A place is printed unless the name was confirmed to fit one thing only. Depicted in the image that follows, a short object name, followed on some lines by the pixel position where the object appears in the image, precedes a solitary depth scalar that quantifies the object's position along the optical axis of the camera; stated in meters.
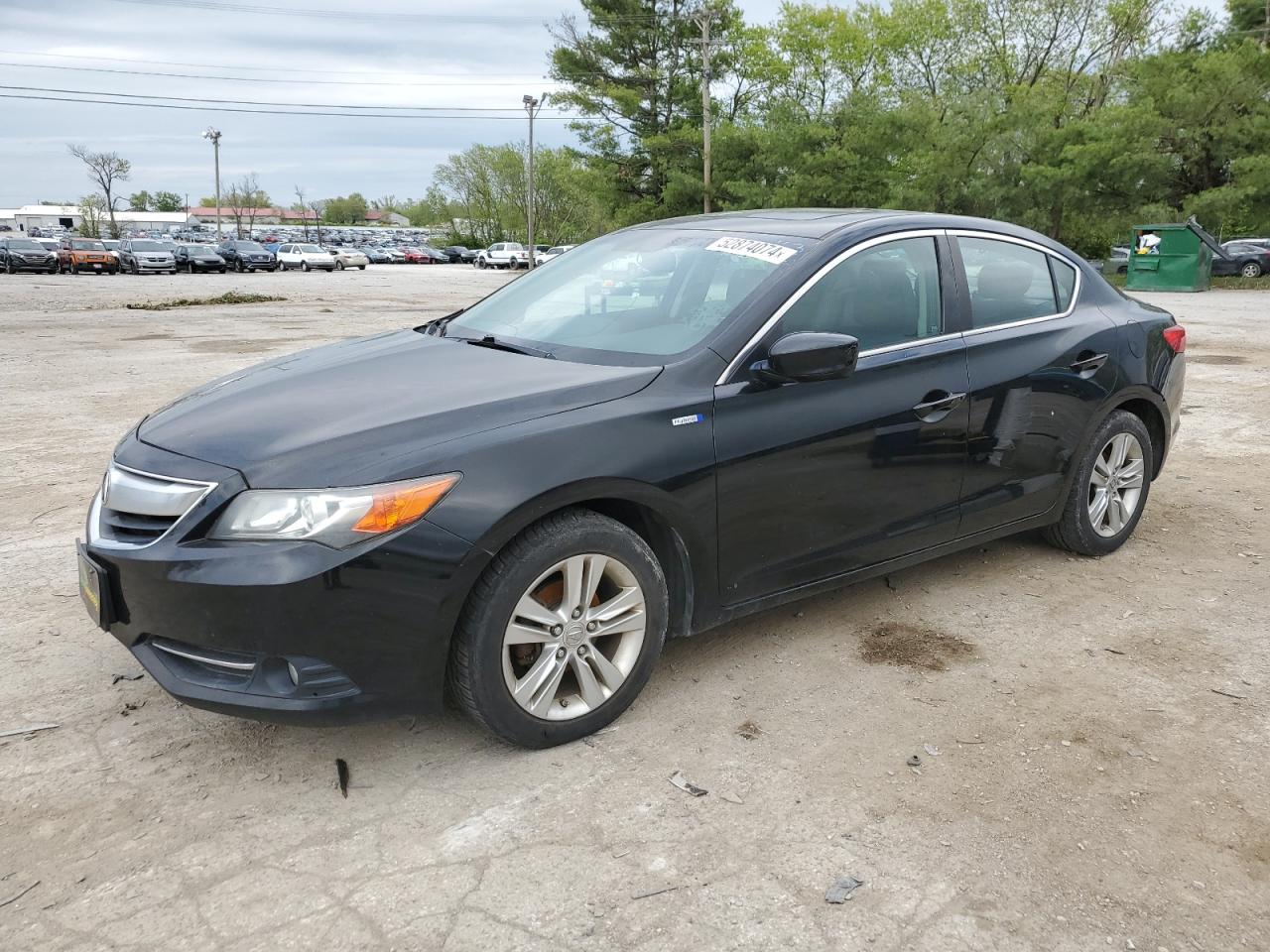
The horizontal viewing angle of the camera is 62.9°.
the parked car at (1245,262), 31.06
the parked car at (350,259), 56.00
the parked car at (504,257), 59.44
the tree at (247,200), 119.75
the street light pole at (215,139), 82.50
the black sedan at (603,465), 2.69
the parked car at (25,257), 43.34
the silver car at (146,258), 45.38
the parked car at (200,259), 47.31
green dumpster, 25.61
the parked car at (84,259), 44.00
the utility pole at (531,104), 56.28
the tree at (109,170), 93.88
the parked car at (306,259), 51.81
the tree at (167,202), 170.75
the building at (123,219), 134.38
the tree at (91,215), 94.25
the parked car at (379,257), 73.41
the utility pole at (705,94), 39.12
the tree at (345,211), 168.12
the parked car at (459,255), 78.44
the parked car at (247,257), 50.22
